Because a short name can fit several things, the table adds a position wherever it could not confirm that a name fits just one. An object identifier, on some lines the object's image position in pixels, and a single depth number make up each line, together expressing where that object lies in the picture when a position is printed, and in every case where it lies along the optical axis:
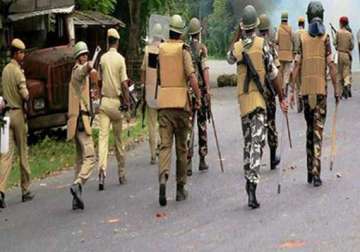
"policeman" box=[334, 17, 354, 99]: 20.70
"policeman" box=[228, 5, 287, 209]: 9.63
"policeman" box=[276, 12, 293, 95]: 19.95
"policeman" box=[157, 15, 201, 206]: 10.09
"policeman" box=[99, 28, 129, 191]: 11.66
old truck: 16.75
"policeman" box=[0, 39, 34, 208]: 11.12
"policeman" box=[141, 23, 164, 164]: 12.42
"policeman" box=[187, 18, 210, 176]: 11.73
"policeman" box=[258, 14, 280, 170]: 11.52
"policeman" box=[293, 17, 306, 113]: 21.12
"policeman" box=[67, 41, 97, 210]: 10.51
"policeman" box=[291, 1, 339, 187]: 10.45
